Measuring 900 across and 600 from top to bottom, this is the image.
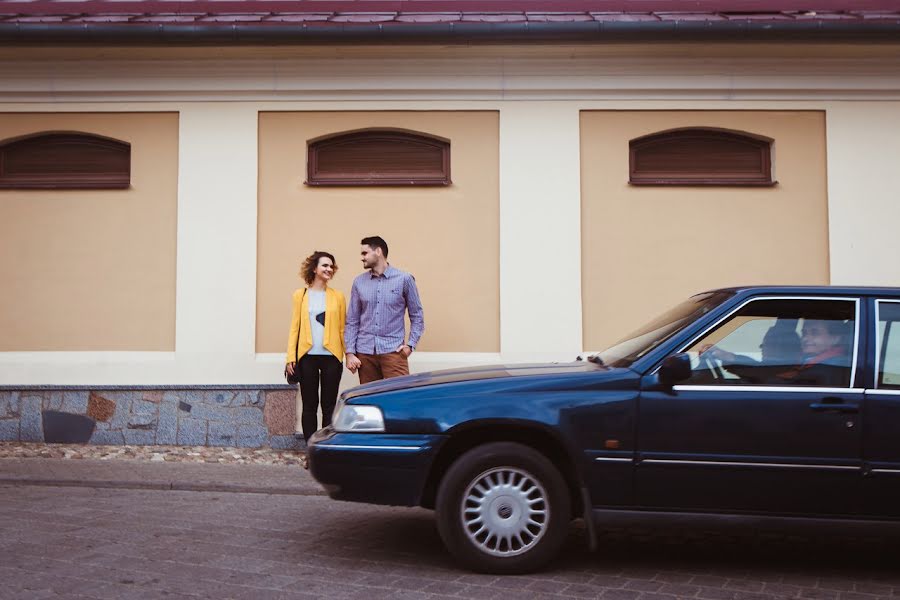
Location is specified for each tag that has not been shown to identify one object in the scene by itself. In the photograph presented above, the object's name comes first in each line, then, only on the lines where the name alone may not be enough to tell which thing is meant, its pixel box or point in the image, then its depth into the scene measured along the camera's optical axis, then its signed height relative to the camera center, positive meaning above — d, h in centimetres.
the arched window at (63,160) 905 +183
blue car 426 -55
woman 773 -19
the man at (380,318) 768 +10
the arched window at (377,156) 897 +184
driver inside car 441 -16
